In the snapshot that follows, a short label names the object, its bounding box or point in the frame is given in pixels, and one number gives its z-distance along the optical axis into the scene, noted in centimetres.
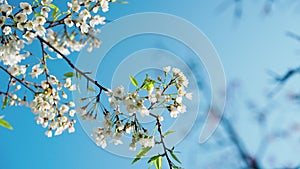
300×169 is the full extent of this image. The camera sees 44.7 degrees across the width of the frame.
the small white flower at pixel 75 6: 130
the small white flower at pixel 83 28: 131
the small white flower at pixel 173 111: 132
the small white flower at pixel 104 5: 132
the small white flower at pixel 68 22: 127
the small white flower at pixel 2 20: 116
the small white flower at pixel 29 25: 120
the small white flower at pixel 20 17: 119
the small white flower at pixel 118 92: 126
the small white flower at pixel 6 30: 117
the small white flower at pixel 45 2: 132
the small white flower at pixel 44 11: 133
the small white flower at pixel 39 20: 123
